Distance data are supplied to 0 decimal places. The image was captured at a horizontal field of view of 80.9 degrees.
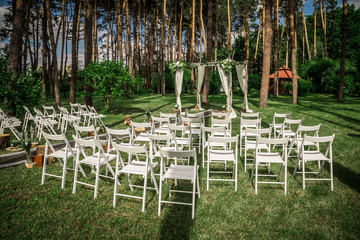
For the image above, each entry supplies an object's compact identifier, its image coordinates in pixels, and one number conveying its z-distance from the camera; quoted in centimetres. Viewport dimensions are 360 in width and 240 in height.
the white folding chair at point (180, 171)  319
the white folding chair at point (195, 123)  660
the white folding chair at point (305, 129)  487
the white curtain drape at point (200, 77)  1295
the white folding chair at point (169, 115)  706
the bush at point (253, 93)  2180
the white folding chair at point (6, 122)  651
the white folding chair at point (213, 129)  489
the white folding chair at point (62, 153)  392
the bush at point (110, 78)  1098
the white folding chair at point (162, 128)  627
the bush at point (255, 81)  2339
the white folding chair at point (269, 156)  386
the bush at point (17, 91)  695
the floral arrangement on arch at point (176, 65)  1236
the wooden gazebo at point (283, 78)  2511
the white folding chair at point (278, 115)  675
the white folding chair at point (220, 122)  638
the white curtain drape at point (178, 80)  1266
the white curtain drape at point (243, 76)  1154
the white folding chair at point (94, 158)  368
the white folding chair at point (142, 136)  543
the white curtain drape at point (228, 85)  1111
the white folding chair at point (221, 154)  400
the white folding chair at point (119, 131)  439
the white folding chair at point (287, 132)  598
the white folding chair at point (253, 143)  476
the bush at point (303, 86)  2322
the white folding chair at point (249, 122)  622
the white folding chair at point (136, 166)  329
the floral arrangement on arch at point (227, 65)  1081
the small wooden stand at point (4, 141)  603
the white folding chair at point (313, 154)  392
